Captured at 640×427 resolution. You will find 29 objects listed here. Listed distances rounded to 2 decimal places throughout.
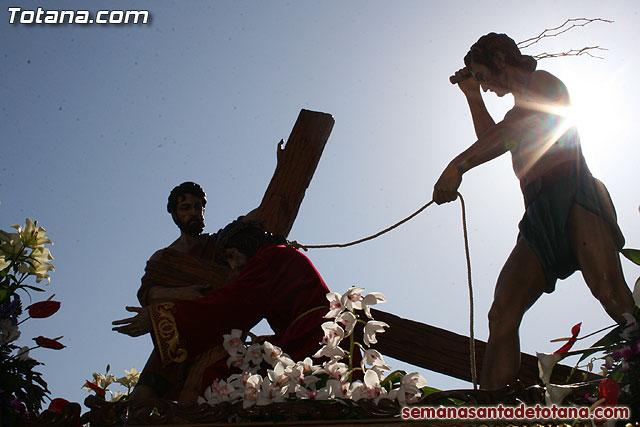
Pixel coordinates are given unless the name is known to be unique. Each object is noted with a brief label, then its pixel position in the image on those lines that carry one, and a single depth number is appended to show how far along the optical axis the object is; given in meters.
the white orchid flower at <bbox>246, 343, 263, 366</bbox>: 4.28
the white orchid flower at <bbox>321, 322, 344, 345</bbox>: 3.94
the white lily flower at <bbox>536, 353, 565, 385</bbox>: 3.72
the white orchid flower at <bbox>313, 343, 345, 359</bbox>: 3.90
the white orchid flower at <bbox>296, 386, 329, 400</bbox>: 3.71
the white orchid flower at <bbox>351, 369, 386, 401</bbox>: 3.69
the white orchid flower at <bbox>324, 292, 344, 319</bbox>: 4.00
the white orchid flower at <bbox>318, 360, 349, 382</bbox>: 3.81
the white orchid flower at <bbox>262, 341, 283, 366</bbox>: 4.01
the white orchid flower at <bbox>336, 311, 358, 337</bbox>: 3.91
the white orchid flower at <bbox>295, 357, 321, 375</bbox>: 3.85
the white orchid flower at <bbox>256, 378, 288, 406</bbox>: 3.73
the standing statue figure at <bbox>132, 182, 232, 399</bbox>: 5.55
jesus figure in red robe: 4.64
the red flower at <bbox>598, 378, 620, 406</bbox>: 3.39
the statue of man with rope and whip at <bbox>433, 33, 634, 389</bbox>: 4.50
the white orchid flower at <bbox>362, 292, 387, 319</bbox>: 3.93
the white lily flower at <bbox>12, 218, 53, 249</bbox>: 4.48
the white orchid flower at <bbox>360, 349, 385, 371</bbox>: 3.87
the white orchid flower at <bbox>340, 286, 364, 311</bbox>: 3.96
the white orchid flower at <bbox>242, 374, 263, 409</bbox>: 3.72
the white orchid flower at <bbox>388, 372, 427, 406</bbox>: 3.64
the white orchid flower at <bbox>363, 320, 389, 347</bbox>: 3.91
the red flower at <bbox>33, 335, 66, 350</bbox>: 4.21
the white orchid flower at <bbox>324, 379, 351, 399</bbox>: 3.71
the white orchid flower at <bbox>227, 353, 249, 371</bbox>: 4.27
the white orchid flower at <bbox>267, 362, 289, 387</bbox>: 3.78
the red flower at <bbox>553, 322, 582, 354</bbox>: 3.99
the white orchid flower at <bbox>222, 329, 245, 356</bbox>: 4.34
